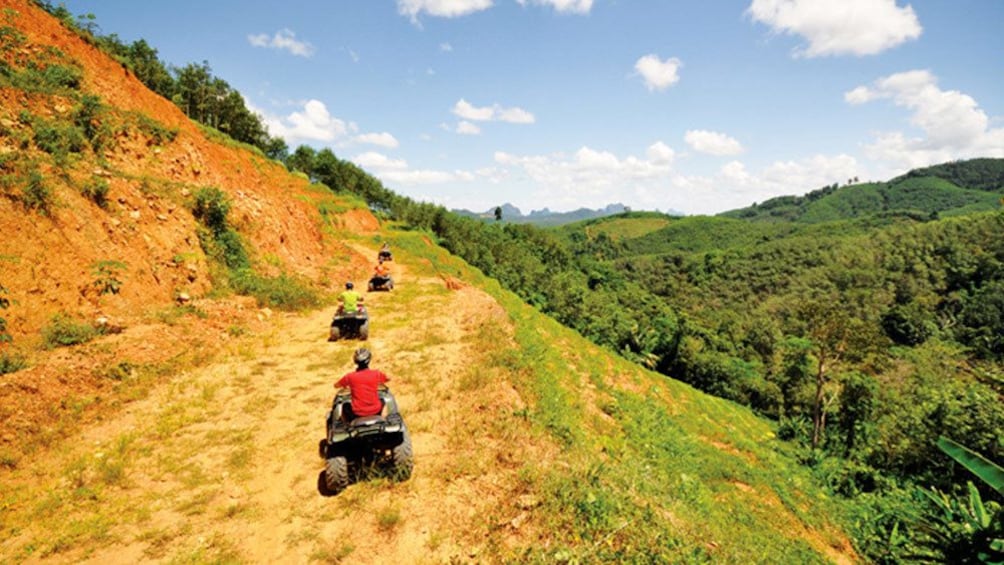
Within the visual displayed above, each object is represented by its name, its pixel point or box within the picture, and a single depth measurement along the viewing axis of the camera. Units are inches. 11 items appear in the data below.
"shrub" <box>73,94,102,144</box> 561.3
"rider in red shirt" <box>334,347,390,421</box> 256.7
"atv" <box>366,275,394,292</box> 769.6
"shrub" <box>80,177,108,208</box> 467.2
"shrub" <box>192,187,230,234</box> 611.5
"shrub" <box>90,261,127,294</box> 417.7
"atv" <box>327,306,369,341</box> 503.8
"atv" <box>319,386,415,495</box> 240.7
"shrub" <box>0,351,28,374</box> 302.8
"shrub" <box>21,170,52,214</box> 398.0
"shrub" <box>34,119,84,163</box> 475.5
